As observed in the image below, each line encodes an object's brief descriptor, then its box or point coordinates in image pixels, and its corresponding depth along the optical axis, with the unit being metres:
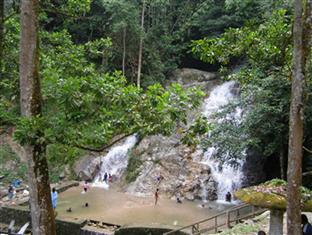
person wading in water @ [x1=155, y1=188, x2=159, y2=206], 17.89
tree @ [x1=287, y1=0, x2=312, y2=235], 4.54
